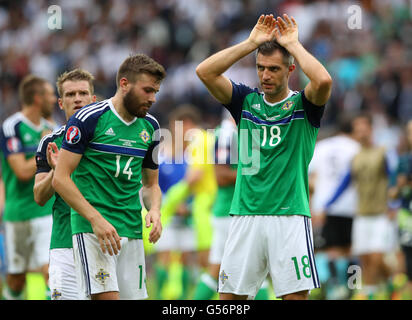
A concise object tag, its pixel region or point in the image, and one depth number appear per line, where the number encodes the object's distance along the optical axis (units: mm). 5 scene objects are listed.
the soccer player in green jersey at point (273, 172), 11031
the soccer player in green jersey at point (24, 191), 16656
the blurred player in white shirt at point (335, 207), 22875
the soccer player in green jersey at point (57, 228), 11758
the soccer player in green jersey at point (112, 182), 10820
